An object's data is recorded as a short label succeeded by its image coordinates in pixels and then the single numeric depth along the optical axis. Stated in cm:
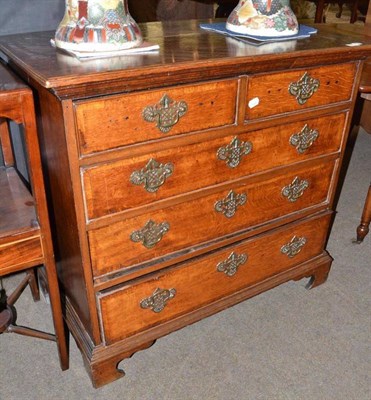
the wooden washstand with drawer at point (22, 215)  106
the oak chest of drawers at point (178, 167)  112
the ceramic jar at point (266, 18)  135
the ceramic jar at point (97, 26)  113
